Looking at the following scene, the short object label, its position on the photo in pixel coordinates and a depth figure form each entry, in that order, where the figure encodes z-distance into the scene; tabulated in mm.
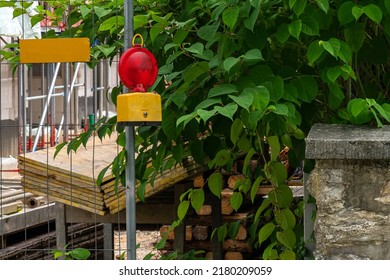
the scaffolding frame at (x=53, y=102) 14785
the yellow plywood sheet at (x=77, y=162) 11834
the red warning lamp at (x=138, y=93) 7718
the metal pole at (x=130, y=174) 8105
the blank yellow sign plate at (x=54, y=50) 8405
